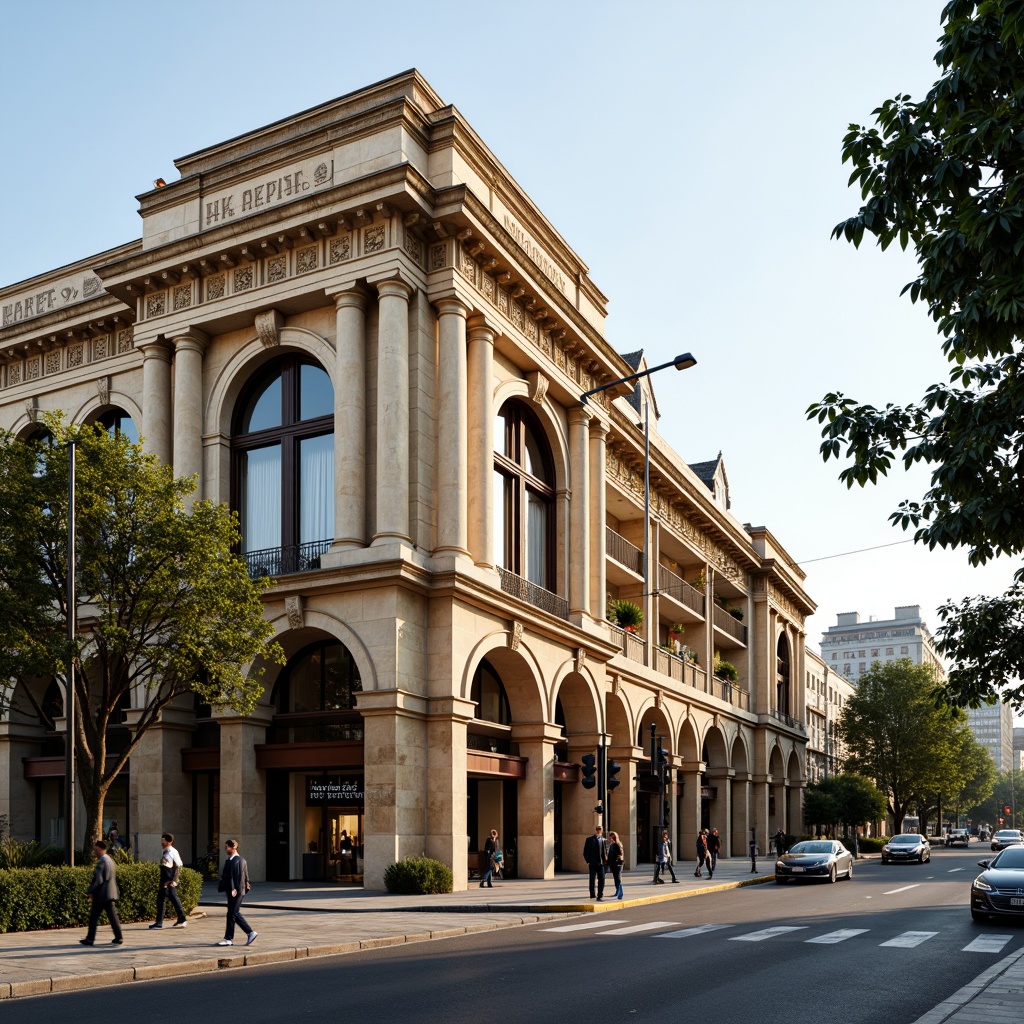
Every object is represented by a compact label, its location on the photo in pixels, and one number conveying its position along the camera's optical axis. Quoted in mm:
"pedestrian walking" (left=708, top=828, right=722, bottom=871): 37825
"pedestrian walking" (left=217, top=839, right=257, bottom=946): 17125
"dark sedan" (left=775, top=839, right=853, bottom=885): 36469
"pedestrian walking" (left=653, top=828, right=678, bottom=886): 33875
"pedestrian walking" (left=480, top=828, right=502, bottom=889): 29984
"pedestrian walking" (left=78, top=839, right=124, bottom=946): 17312
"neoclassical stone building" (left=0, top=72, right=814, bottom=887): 29547
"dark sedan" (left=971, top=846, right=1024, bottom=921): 21656
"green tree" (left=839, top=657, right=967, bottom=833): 85394
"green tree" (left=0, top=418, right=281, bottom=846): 22672
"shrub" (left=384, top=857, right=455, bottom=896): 27141
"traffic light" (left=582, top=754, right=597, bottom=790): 28172
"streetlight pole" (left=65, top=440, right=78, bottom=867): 20562
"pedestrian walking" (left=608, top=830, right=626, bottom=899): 27141
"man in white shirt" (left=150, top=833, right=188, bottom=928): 19703
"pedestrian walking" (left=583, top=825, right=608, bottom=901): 26922
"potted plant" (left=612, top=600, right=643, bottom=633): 43875
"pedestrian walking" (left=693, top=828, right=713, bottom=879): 38469
